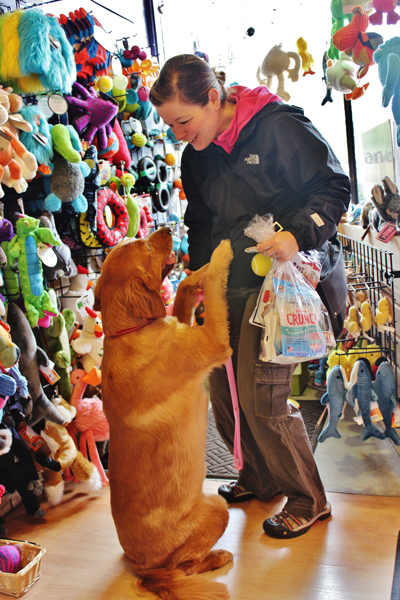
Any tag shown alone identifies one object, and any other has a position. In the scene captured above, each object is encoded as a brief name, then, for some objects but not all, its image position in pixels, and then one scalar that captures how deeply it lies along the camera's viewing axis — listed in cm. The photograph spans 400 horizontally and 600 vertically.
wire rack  206
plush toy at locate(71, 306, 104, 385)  221
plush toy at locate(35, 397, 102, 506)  201
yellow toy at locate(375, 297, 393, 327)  211
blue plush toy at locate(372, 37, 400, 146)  156
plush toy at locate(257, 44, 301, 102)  288
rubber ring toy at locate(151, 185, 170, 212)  340
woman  142
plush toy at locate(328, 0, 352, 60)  185
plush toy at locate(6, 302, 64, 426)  183
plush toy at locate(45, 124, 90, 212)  202
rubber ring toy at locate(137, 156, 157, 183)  318
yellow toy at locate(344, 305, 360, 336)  230
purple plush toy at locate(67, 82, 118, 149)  225
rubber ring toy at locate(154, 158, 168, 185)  336
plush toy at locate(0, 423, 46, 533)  184
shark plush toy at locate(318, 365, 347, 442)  212
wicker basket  149
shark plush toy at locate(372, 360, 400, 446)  201
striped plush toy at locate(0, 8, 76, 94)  182
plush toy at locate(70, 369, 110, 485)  217
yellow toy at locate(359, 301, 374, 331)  222
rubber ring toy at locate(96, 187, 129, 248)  233
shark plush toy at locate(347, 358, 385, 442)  206
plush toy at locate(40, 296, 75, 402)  207
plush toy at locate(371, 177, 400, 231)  196
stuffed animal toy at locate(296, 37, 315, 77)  287
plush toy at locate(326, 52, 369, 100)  220
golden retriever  143
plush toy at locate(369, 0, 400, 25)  156
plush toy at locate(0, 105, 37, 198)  169
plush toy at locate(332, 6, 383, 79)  171
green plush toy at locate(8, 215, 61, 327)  182
